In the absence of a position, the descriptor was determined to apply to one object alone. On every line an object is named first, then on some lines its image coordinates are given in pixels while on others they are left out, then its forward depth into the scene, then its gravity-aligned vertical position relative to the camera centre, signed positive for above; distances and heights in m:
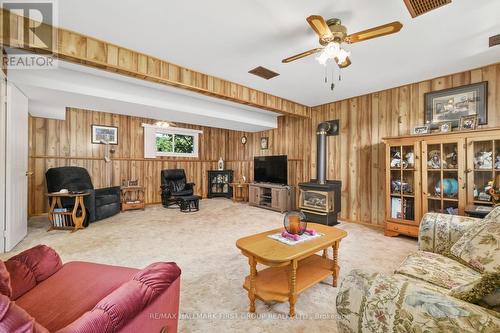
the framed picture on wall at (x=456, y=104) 3.09 +0.94
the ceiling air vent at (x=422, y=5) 1.79 +1.34
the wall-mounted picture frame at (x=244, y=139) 7.11 +0.87
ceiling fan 1.79 +1.14
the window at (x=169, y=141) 6.11 +0.73
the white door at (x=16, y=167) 2.79 -0.02
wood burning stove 4.19 -0.51
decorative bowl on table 2.03 -0.53
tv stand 5.29 -0.75
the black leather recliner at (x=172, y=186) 5.62 -0.53
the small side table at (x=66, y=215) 3.69 -0.83
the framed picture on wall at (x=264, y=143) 6.38 +0.69
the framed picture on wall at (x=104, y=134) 5.31 +0.77
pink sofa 0.74 -0.63
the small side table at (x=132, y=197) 5.22 -0.81
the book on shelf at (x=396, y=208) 3.54 -0.66
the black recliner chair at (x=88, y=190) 4.06 -0.51
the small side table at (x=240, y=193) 6.86 -0.84
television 5.55 -0.06
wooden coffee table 1.66 -0.91
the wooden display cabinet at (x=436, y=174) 2.90 -0.09
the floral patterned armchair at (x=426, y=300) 0.71 -0.50
